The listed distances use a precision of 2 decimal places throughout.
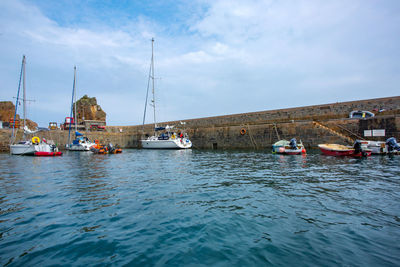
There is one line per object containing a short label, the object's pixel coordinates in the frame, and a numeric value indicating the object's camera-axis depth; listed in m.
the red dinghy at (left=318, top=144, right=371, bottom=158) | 15.85
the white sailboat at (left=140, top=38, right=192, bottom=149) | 31.37
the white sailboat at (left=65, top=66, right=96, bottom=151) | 30.15
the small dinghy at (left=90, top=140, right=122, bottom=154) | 25.23
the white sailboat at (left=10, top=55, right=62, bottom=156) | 23.12
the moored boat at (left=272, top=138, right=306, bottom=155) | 18.67
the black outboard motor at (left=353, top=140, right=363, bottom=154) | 15.80
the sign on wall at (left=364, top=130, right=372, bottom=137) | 20.72
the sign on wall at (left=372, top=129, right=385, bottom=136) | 20.23
